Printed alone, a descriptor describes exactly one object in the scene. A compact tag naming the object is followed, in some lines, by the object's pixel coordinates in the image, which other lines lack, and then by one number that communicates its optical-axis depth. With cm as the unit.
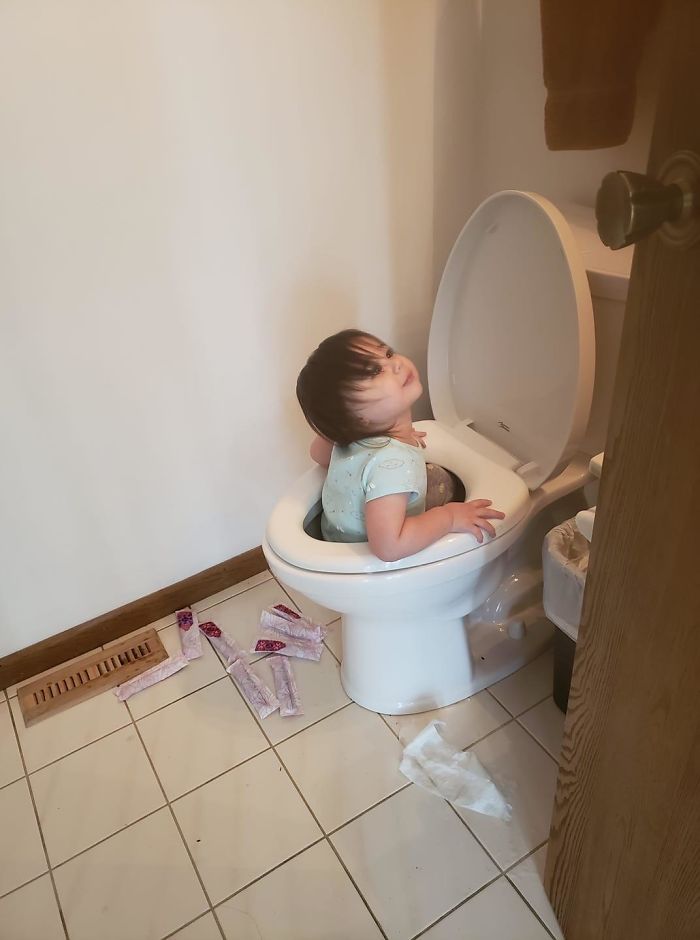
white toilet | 102
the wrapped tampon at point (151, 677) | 141
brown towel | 92
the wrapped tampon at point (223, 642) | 146
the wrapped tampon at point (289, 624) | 148
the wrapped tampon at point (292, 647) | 145
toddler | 103
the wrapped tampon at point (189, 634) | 148
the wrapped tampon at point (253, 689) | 134
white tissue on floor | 114
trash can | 102
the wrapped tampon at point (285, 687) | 133
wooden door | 51
